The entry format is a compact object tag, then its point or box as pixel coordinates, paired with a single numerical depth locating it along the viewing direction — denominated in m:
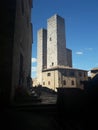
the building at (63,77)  23.37
